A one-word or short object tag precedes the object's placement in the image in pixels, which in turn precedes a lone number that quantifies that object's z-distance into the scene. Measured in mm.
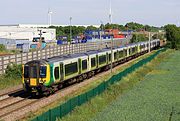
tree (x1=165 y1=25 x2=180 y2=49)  126231
